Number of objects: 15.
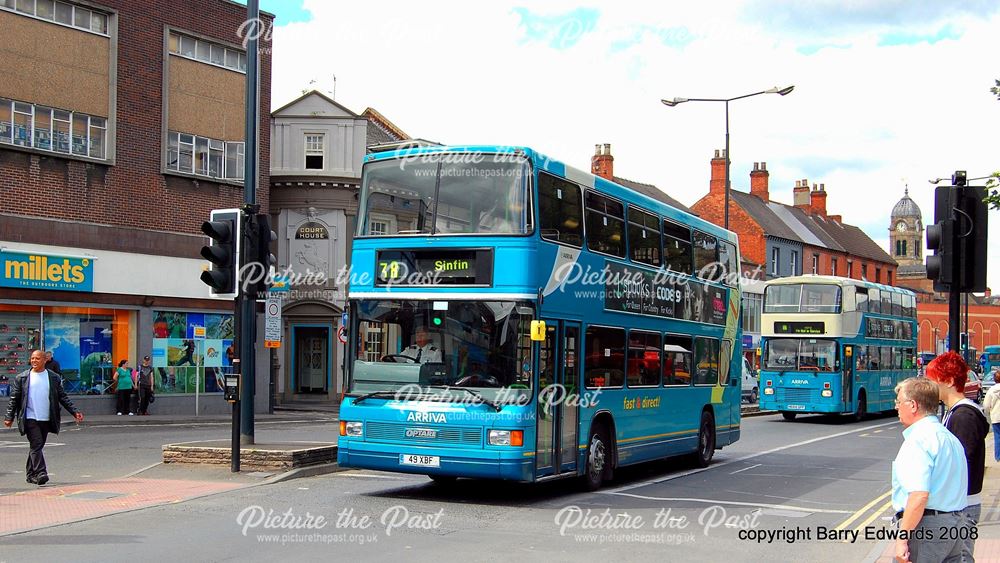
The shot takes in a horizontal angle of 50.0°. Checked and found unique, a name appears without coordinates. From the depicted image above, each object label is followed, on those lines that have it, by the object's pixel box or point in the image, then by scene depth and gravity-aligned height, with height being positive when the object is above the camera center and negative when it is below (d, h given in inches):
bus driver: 488.4 -12.5
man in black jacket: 537.1 -45.8
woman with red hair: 264.7 -22.8
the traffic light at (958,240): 404.5 +32.8
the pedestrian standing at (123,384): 1112.2 -67.7
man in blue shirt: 216.1 -31.1
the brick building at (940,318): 4338.1 +38.6
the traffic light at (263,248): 561.3 +37.8
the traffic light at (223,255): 551.5 +33.5
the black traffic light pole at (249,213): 570.3 +56.3
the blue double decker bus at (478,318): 481.4 +1.8
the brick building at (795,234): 2529.5 +233.3
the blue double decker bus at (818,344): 1234.6 -22.1
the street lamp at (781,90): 1211.9 +265.3
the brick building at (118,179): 1040.8 +149.2
